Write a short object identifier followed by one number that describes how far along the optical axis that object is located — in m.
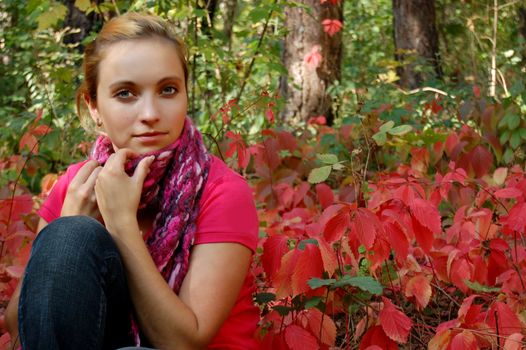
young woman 1.97
